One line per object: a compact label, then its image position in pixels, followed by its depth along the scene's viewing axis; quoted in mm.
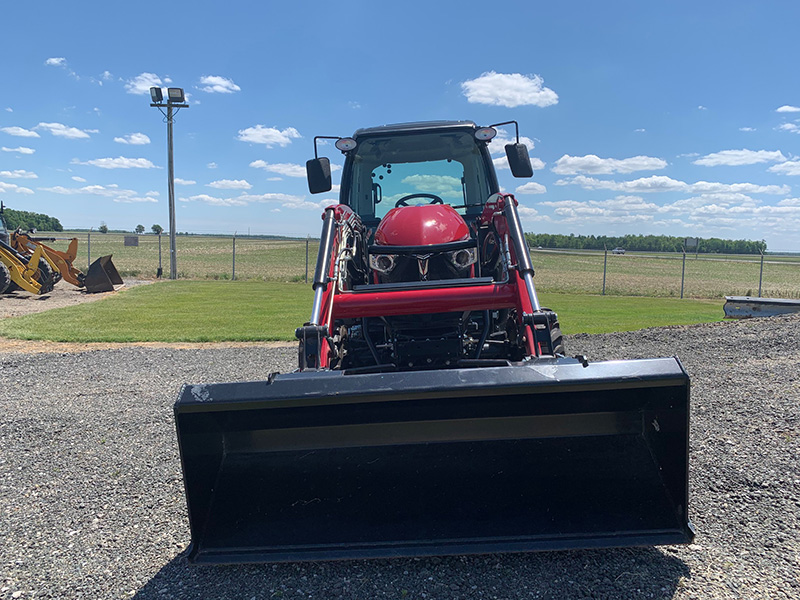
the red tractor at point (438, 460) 2535
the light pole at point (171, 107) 23453
